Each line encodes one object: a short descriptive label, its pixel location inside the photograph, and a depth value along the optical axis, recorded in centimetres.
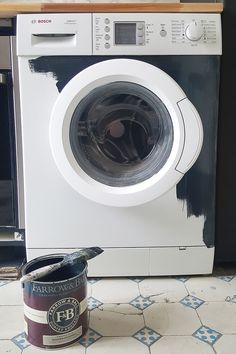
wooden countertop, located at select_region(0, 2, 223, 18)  125
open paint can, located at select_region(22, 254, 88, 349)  106
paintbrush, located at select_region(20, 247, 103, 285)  107
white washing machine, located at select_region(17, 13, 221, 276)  123
